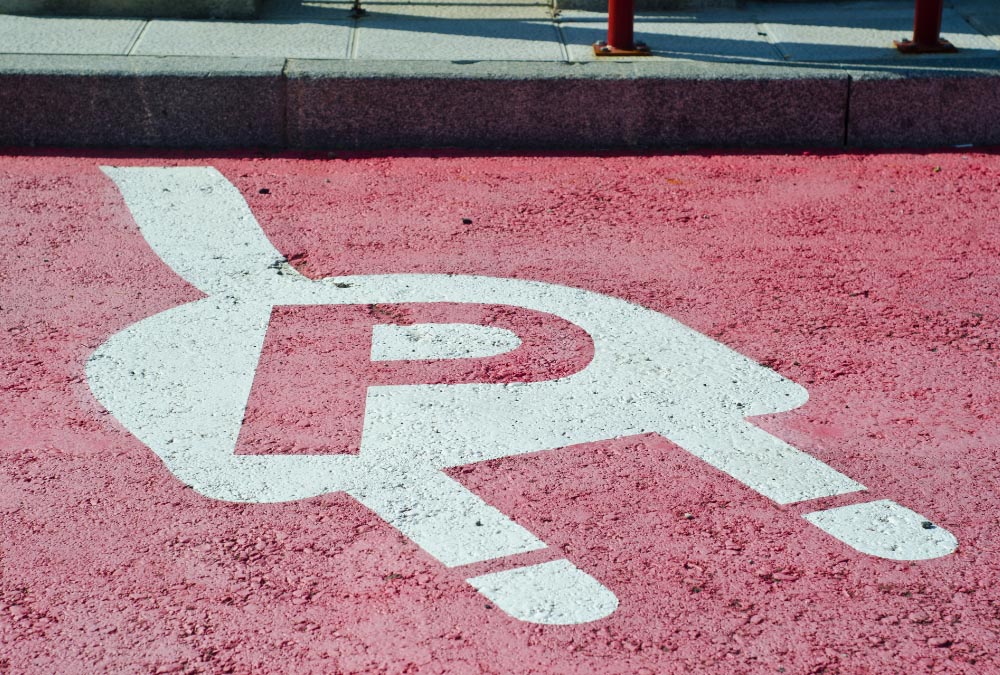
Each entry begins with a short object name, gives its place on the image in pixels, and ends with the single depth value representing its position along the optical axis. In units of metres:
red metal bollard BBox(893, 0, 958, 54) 6.99
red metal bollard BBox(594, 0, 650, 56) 6.95
